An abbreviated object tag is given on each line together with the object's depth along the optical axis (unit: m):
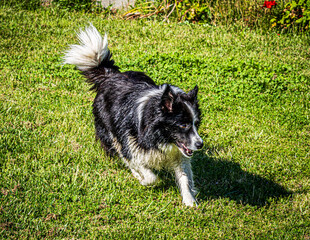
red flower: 16.70
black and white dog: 6.68
